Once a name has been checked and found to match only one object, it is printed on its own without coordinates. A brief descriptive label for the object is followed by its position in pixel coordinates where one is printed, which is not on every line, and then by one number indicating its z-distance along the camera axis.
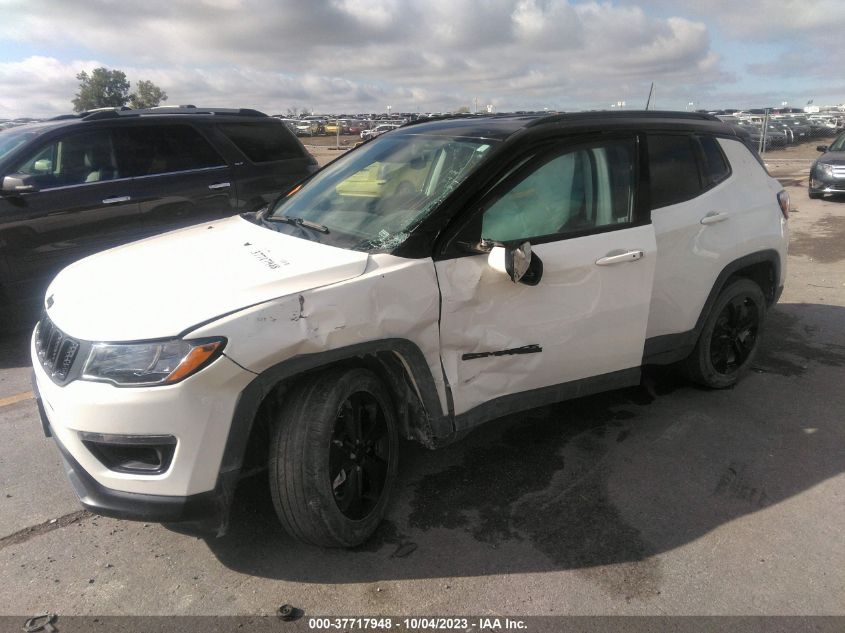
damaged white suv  2.18
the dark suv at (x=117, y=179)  5.07
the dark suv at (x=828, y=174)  12.54
